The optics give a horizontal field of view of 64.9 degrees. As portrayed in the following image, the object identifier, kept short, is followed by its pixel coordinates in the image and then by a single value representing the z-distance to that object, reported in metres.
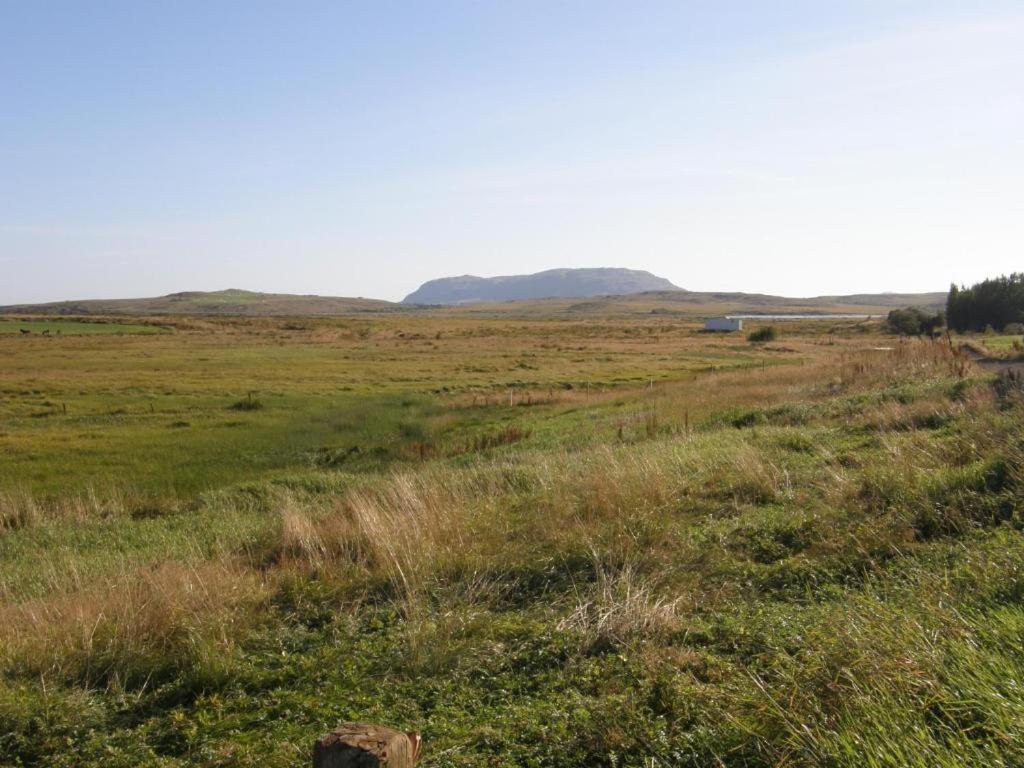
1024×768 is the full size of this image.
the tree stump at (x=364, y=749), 3.20
